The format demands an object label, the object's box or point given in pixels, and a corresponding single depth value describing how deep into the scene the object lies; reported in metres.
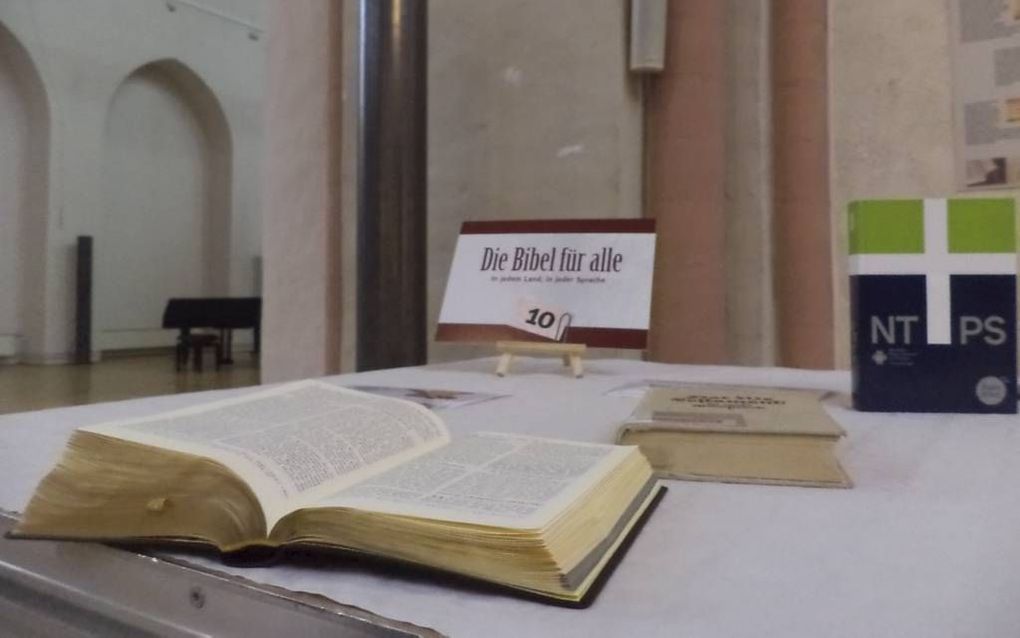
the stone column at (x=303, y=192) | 2.31
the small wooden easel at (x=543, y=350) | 1.38
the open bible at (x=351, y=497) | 0.43
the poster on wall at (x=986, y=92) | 1.92
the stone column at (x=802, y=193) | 2.08
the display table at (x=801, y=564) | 0.39
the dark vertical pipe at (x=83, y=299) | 6.41
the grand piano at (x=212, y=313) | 6.32
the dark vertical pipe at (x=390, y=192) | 1.80
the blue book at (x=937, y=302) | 0.92
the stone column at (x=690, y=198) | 1.97
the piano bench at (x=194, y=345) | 6.11
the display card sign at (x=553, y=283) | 1.37
